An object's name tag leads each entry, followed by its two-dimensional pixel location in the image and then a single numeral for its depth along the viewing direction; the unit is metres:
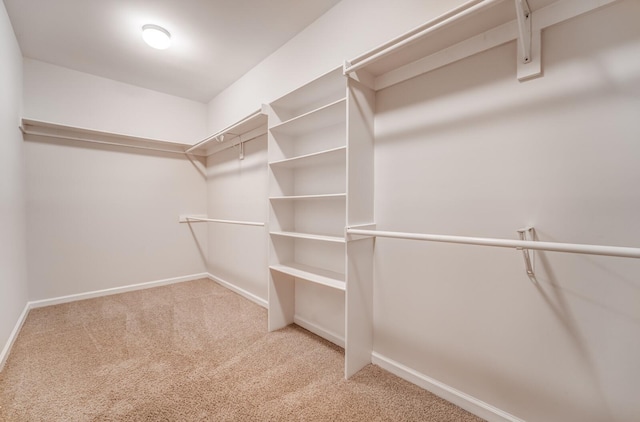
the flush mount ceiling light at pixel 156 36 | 2.32
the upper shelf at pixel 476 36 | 1.10
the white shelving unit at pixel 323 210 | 1.73
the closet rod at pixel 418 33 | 1.06
